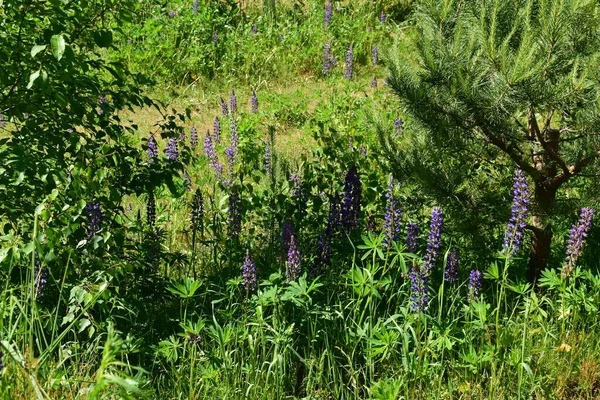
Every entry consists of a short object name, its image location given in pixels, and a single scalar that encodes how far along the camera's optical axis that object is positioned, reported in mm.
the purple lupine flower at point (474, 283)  3828
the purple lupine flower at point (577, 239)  3771
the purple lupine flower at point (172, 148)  5484
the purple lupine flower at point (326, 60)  8567
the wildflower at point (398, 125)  6868
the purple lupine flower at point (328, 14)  9983
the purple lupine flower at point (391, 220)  3768
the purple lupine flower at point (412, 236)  3889
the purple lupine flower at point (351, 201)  4312
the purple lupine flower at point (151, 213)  4578
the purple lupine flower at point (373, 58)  9062
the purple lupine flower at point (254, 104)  7769
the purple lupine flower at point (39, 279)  3483
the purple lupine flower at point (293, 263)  3727
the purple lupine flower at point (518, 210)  3680
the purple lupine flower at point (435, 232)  3693
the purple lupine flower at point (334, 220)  4391
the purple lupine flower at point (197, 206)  4762
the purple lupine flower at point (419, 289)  3467
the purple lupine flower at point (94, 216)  3693
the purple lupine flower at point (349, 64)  8328
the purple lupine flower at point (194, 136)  6699
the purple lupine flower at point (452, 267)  3871
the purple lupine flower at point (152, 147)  5340
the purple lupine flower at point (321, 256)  4156
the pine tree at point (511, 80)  3832
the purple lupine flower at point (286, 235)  4034
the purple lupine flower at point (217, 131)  7016
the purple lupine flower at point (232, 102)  7362
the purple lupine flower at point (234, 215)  4551
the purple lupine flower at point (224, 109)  7605
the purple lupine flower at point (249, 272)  3688
